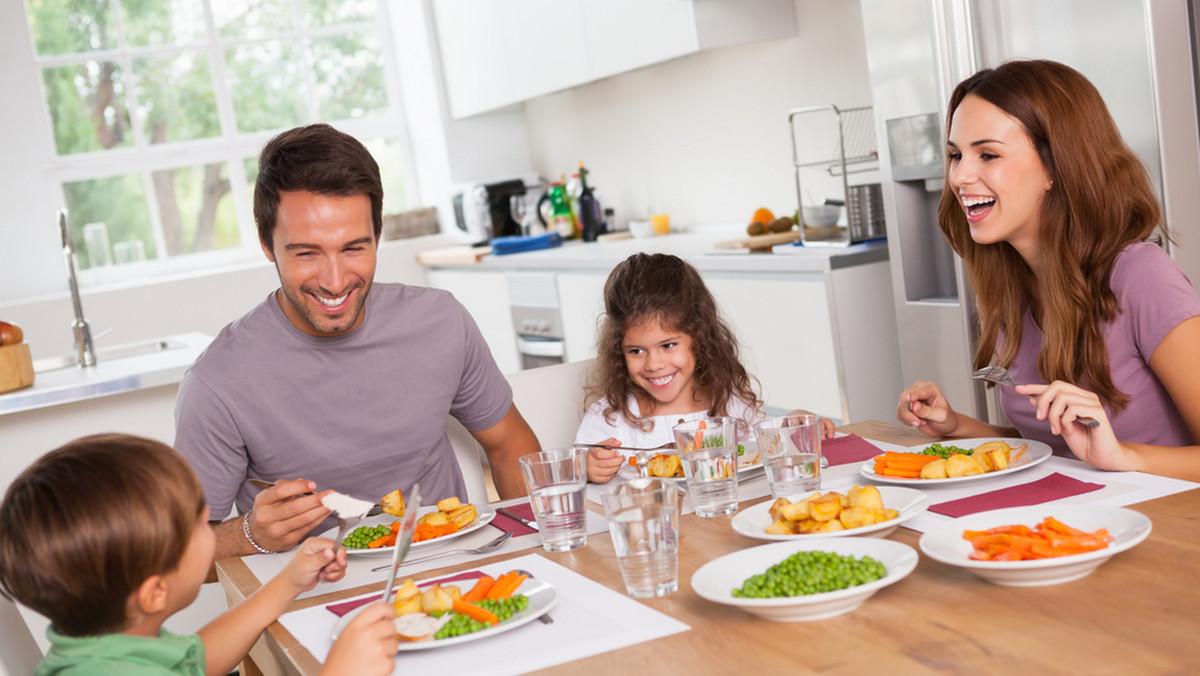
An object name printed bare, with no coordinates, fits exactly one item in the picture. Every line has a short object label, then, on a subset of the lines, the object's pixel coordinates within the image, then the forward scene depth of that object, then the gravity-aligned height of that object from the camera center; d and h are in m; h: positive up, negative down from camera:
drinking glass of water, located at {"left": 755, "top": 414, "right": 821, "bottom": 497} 1.41 -0.32
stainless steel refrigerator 2.31 +0.12
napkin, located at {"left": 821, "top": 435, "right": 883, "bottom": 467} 1.67 -0.40
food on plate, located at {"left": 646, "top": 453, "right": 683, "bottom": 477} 1.64 -0.36
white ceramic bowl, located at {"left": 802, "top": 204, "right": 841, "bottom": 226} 3.27 -0.08
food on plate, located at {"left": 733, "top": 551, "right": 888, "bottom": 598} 1.02 -0.35
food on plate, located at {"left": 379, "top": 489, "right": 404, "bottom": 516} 1.58 -0.35
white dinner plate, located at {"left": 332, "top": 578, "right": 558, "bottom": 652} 1.08 -0.38
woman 1.61 -0.16
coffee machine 5.88 +0.13
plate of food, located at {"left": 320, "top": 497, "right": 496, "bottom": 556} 1.50 -0.38
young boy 1.05 -0.25
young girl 2.21 -0.30
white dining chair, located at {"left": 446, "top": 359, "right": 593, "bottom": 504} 2.30 -0.36
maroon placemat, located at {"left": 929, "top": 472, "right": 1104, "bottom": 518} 1.31 -0.39
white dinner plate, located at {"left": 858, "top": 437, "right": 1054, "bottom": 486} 1.41 -0.38
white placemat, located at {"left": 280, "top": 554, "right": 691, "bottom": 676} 1.04 -0.39
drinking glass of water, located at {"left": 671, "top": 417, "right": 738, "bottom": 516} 1.42 -0.33
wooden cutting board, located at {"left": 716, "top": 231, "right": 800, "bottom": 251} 3.51 -0.14
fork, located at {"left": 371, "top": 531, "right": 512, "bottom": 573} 1.45 -0.39
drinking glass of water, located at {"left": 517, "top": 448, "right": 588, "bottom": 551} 1.37 -0.32
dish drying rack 3.21 +0.06
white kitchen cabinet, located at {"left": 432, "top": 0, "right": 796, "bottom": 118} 3.79 +0.71
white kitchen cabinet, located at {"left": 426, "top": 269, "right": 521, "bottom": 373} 5.23 -0.34
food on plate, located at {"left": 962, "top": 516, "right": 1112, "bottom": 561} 1.04 -0.36
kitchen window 5.86 +0.91
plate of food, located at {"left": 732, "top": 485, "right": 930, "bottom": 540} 1.23 -0.36
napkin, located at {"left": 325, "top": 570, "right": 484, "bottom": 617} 1.27 -0.39
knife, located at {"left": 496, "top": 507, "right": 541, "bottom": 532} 1.54 -0.40
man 1.86 -0.18
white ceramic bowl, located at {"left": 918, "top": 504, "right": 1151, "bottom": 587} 1.02 -0.37
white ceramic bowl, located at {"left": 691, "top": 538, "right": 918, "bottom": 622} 1.01 -0.36
